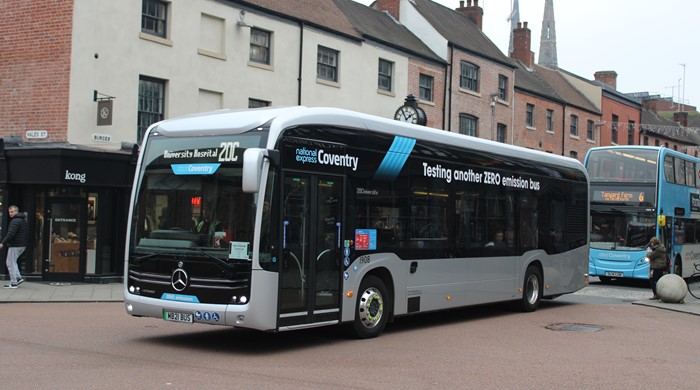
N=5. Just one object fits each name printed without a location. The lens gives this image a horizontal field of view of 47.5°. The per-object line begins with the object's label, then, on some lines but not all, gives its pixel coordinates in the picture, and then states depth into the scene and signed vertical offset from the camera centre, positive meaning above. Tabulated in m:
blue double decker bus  22.42 +0.51
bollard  18.19 -1.47
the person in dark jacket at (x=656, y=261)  19.56 -0.90
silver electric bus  9.52 -0.12
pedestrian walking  17.47 -0.91
